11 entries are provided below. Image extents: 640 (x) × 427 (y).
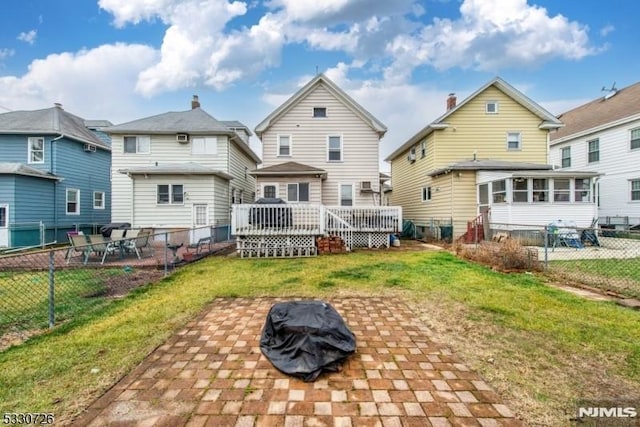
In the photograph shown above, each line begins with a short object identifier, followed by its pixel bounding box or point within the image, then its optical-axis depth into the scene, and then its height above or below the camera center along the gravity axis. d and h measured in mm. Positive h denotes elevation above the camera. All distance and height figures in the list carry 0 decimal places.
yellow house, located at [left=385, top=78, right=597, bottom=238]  13008 +2355
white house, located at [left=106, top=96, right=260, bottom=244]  14805 +2119
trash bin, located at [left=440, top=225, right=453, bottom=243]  14838 -996
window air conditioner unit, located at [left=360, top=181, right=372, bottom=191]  15957 +1504
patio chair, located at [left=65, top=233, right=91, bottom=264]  9327 -837
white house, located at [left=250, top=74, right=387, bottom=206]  15969 +3919
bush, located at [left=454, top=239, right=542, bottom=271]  7980 -1227
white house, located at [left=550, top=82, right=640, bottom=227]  15945 +3774
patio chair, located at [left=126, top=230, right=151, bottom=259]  10109 -1025
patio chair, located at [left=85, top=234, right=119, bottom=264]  9234 -1042
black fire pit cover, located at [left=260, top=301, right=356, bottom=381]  2904 -1321
